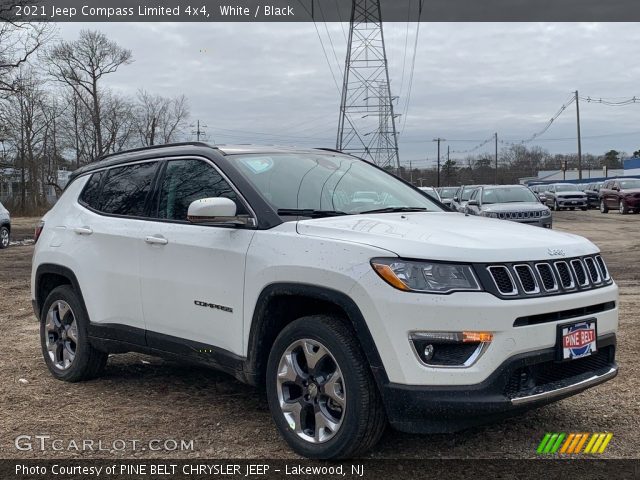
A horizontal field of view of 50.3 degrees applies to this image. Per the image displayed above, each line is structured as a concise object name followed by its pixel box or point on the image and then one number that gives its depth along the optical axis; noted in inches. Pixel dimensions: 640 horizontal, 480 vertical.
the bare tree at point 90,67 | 2137.1
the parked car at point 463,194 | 941.6
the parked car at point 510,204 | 654.5
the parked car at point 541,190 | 1695.3
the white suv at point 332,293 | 132.1
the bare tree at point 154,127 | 2436.0
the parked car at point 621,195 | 1286.9
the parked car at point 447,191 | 1439.2
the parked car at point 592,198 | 1657.2
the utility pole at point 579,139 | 2431.5
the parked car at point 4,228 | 772.0
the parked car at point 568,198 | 1560.0
